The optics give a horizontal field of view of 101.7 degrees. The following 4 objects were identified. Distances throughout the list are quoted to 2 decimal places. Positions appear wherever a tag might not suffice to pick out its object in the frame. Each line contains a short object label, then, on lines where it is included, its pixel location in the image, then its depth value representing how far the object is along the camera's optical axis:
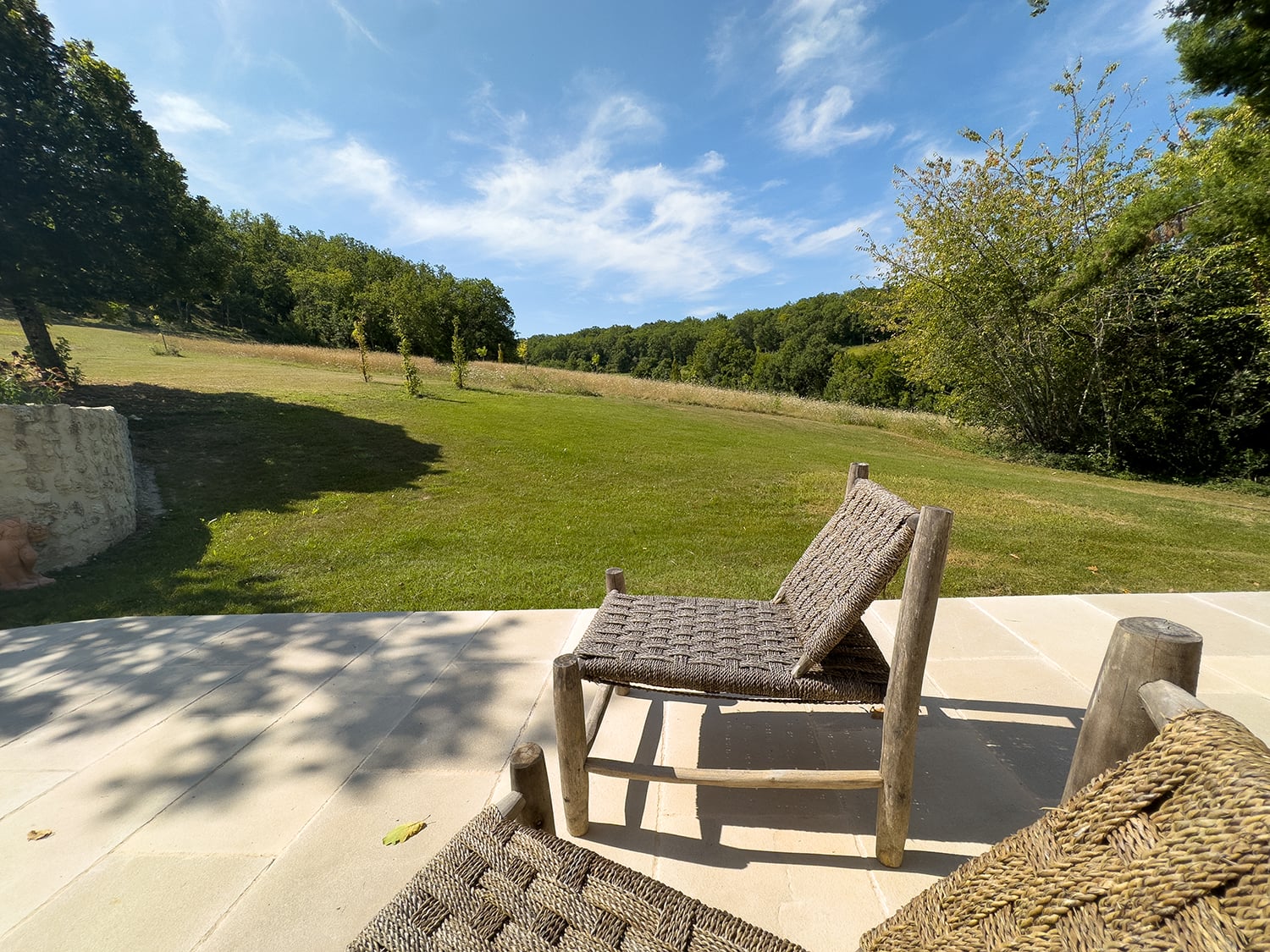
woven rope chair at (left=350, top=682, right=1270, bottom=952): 0.56
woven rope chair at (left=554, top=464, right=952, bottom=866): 1.55
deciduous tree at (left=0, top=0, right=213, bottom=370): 9.49
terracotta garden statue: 4.40
